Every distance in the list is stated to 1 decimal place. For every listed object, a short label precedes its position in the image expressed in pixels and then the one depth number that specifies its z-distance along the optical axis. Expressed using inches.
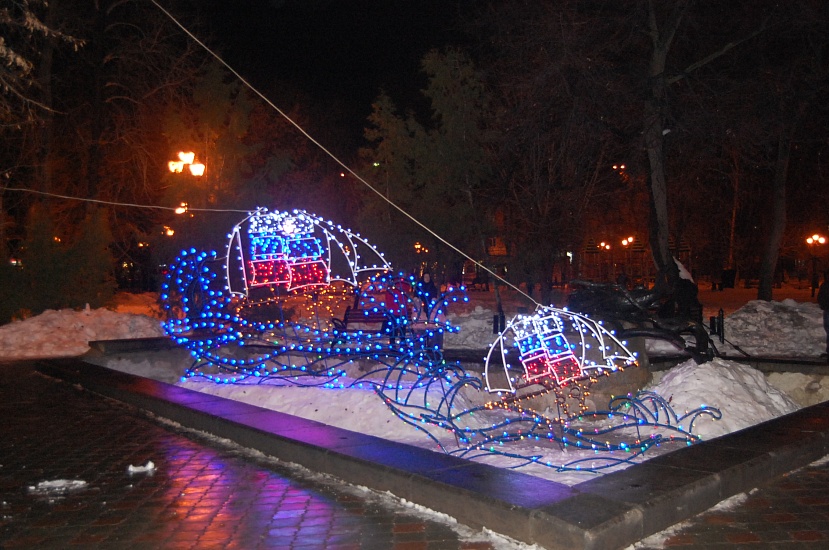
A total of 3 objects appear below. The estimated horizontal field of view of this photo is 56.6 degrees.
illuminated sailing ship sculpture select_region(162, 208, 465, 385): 434.0
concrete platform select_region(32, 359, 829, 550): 195.0
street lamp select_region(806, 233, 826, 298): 1702.1
